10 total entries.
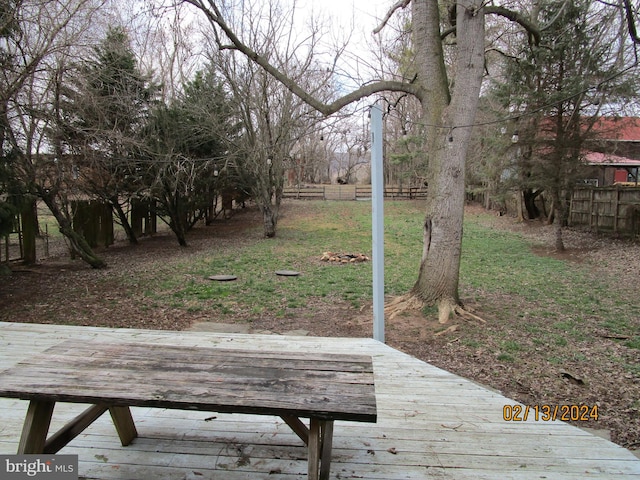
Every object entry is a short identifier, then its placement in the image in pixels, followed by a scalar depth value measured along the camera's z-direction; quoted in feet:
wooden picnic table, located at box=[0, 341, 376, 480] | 5.57
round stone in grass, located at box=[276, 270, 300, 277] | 28.40
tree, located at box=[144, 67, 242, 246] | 36.29
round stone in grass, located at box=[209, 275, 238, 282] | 26.96
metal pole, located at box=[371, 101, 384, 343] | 12.79
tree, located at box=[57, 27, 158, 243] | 21.81
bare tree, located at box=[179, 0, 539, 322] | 17.79
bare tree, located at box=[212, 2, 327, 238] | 40.63
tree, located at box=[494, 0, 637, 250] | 31.94
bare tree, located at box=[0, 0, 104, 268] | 18.84
